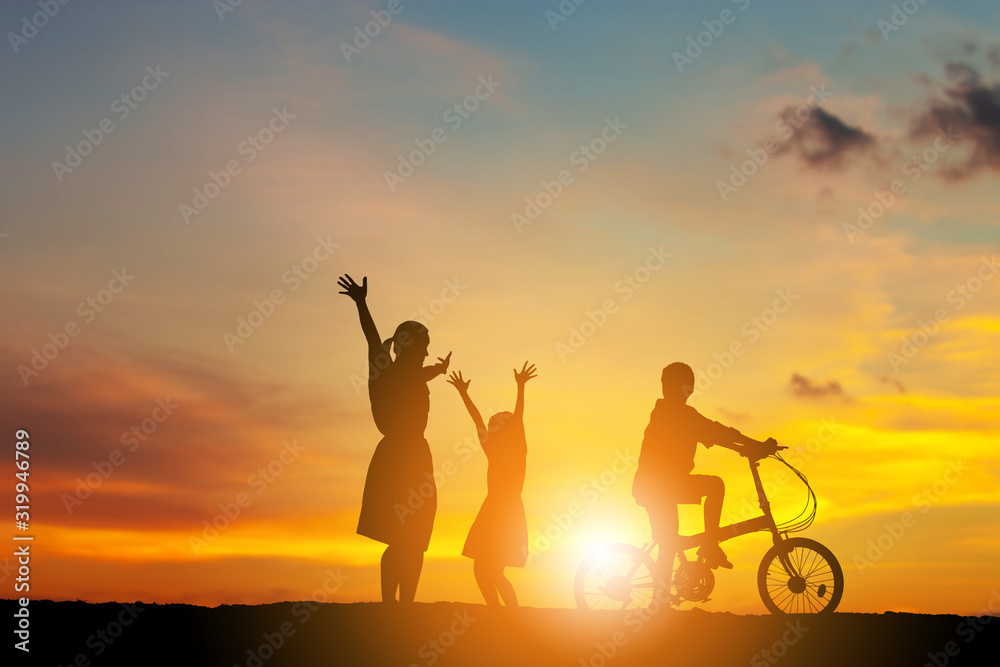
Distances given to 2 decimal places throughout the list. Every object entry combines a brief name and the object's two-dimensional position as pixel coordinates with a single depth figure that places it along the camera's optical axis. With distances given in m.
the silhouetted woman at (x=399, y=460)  11.32
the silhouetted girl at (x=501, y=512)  12.78
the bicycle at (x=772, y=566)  12.86
